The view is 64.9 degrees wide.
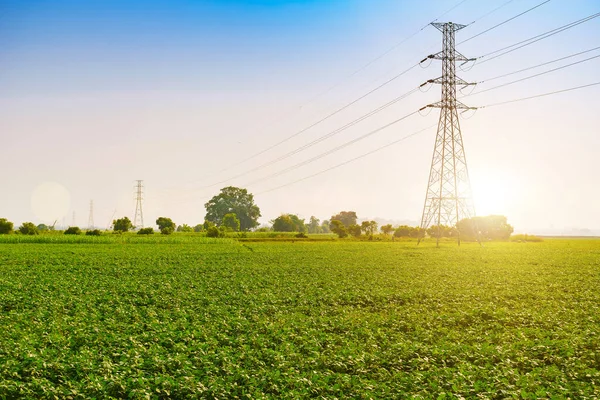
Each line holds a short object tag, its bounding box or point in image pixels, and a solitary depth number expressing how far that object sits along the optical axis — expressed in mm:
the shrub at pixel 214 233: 102112
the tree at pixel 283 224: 170875
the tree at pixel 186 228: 147162
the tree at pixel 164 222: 131625
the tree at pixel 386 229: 125000
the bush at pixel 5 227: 91938
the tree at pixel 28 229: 86875
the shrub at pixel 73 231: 89375
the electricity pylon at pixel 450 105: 61969
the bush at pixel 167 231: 107462
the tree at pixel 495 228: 124875
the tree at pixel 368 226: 119250
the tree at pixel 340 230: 120688
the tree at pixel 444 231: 120244
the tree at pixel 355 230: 123062
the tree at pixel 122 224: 112625
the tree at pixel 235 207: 188250
